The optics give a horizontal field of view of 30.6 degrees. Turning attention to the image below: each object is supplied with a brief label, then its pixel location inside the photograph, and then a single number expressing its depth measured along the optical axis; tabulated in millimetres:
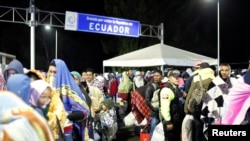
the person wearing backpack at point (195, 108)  7555
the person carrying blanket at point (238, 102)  5512
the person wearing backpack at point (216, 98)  6871
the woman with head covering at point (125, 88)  16234
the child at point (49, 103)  3414
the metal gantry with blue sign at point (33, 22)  18958
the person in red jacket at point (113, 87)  18562
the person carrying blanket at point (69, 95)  4758
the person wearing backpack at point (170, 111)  7918
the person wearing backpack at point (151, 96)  8742
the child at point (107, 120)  8906
